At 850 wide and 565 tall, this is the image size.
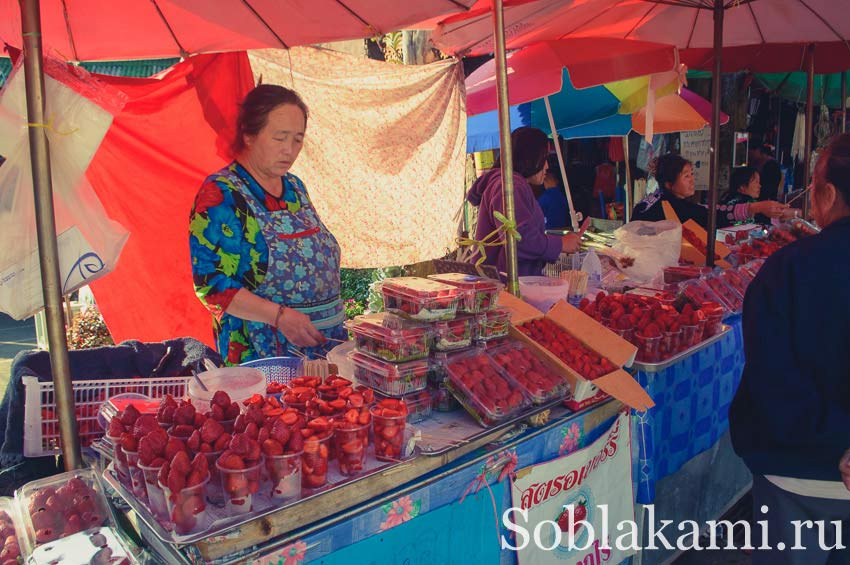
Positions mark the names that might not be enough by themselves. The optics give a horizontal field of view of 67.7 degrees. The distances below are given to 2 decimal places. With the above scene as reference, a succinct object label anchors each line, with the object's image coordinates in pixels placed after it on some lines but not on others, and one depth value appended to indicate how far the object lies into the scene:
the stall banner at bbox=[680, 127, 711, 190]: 9.89
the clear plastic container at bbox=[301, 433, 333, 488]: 1.46
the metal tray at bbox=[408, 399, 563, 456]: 1.72
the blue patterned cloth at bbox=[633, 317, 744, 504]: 2.48
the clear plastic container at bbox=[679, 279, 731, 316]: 3.17
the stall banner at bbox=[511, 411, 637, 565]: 1.92
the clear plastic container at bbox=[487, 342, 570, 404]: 1.97
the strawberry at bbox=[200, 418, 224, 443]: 1.41
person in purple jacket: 3.64
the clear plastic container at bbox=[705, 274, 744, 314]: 3.41
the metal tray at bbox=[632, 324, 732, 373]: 2.51
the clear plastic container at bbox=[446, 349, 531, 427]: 1.86
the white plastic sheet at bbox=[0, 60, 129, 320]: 1.68
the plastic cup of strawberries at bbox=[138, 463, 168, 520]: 1.34
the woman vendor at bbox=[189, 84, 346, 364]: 2.30
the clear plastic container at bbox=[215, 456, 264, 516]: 1.34
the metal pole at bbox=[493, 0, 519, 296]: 2.58
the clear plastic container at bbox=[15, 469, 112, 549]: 1.52
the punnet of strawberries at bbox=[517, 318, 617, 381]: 2.18
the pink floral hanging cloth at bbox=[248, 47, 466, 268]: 4.35
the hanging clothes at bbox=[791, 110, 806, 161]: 12.41
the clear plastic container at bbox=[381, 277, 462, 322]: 1.92
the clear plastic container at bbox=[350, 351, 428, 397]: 1.84
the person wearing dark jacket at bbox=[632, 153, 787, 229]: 4.91
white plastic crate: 1.95
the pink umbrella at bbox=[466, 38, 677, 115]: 3.93
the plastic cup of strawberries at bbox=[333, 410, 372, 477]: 1.52
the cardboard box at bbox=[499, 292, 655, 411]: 2.08
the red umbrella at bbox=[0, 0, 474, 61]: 2.62
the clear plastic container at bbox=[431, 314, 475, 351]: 1.94
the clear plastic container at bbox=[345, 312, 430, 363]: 1.86
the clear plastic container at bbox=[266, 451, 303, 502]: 1.39
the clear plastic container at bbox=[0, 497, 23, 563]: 1.45
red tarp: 3.57
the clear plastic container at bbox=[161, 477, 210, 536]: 1.29
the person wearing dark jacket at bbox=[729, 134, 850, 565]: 1.82
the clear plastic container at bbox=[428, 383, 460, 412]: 1.98
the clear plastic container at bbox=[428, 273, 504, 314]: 2.03
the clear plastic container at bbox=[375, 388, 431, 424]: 1.89
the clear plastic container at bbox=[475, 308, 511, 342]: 2.07
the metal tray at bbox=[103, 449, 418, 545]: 1.29
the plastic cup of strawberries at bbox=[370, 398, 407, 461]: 1.60
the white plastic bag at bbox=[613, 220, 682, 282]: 3.94
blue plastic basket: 2.17
